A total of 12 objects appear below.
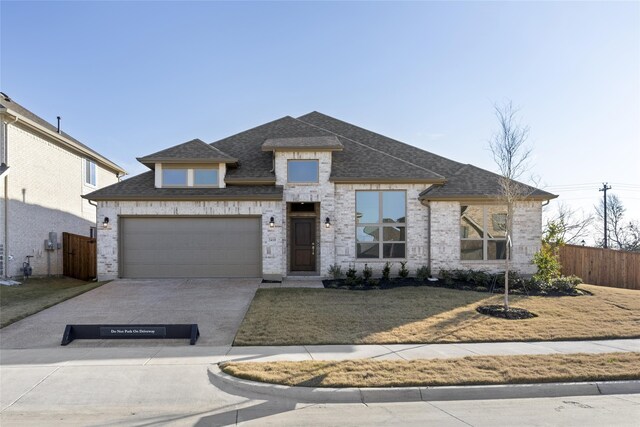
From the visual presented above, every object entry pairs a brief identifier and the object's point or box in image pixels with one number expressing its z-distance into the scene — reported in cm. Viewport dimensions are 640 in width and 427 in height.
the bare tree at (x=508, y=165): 1073
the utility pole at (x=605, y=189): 3412
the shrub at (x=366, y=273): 1455
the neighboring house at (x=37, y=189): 1563
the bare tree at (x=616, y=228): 3669
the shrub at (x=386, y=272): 1486
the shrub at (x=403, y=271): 1498
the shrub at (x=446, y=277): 1413
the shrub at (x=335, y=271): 1494
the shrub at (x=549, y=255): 1393
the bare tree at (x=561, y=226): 1473
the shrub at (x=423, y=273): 1484
